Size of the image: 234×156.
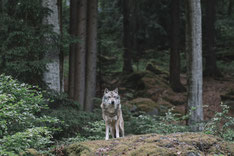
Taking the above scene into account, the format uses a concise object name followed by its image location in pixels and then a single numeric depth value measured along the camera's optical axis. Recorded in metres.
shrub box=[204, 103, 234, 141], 7.00
